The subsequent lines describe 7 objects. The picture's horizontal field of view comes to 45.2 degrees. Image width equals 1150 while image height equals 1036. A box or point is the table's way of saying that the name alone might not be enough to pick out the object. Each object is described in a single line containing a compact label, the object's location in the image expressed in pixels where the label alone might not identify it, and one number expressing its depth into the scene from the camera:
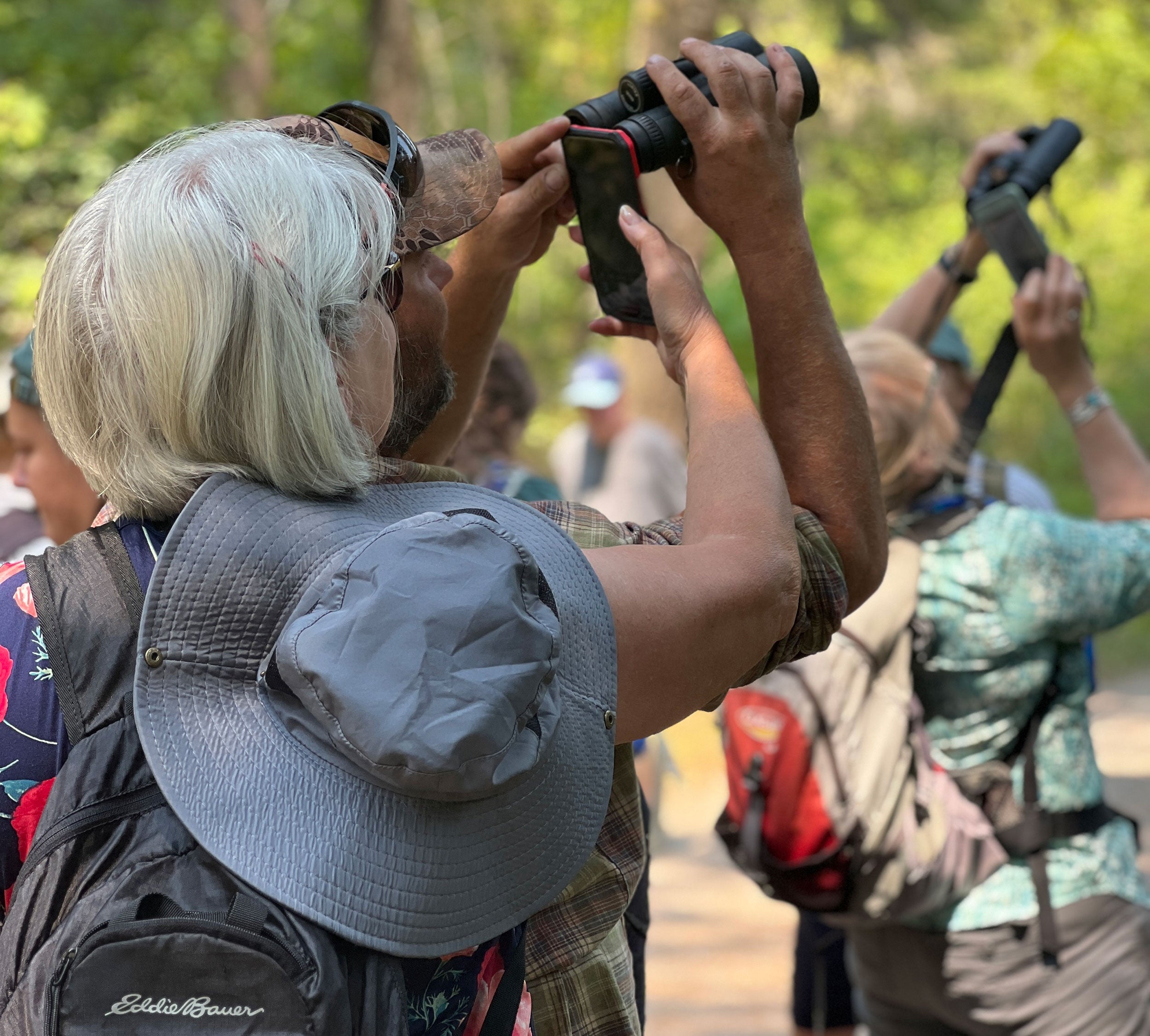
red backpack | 2.75
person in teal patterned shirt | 2.76
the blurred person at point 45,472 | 2.98
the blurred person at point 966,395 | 4.55
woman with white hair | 1.14
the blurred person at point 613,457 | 6.88
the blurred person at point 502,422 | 4.41
